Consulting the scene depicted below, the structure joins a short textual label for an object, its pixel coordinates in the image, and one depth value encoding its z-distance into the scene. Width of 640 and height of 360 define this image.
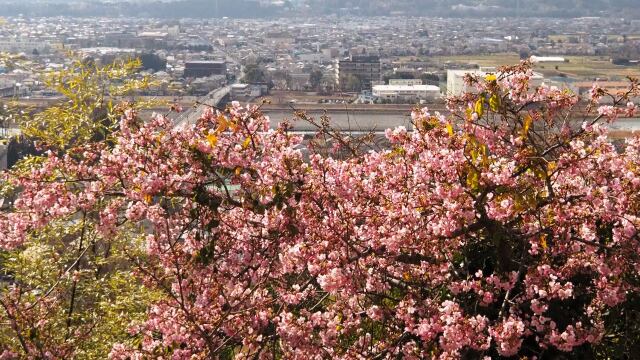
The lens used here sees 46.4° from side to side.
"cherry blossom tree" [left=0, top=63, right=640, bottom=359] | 2.09
